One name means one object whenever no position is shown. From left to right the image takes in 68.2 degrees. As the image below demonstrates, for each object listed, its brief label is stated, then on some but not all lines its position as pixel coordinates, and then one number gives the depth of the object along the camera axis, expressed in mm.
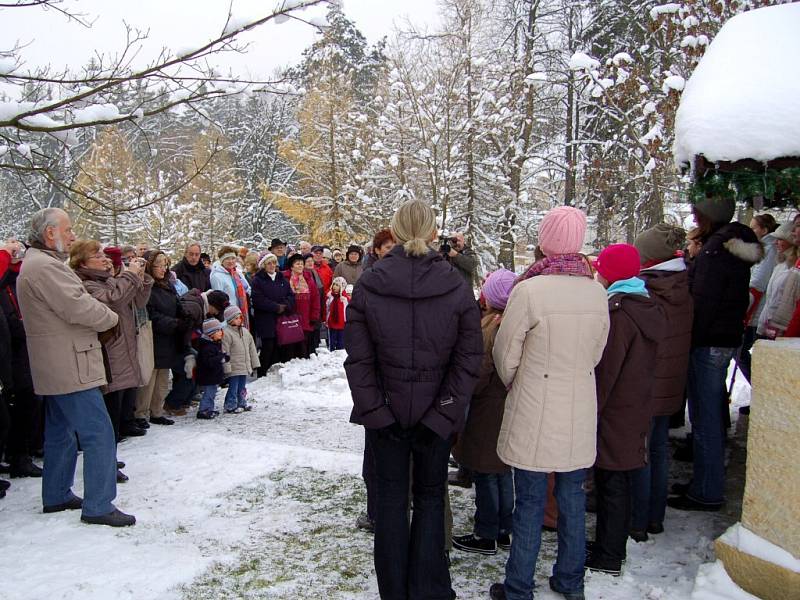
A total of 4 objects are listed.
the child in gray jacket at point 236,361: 7238
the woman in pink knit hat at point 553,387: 3105
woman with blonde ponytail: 3041
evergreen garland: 3100
